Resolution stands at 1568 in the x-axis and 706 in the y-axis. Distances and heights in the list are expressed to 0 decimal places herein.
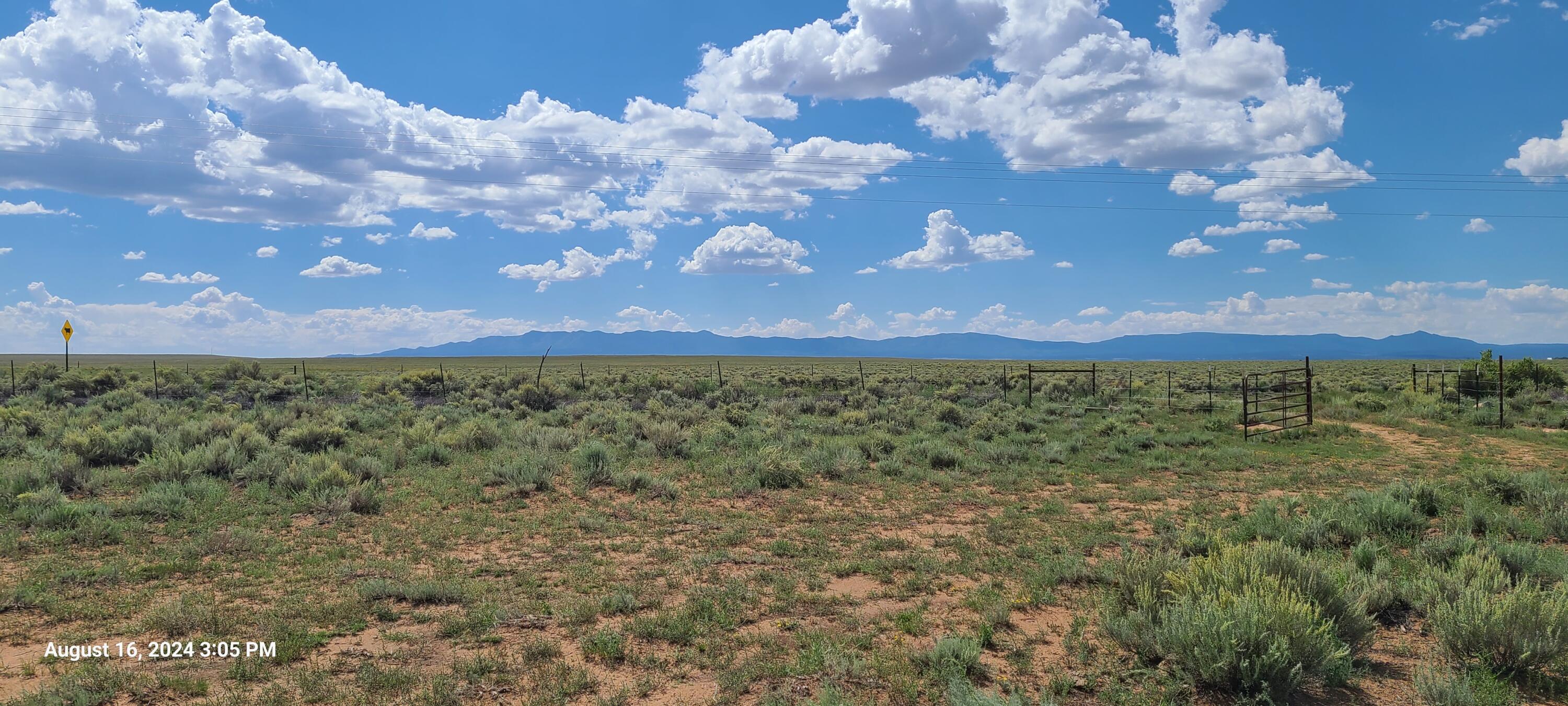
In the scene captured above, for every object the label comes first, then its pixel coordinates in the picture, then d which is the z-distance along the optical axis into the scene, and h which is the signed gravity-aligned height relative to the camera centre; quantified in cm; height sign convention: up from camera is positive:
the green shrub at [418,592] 754 -251
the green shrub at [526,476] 1303 -228
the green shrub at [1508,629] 500 -203
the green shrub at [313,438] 1619 -188
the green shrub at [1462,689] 461 -227
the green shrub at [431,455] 1569 -222
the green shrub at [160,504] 1074 -223
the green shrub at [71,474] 1224 -203
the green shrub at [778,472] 1390 -234
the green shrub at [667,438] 1708 -207
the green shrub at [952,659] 549 -245
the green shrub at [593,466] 1381 -224
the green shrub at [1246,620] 487 -202
